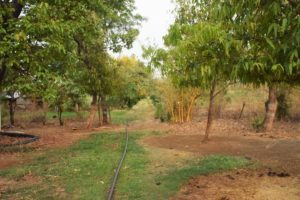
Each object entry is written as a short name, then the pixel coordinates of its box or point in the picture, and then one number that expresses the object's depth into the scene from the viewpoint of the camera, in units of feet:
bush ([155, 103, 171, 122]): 42.49
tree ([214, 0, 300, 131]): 8.62
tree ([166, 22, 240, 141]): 10.09
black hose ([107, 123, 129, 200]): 13.72
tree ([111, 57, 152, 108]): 65.93
